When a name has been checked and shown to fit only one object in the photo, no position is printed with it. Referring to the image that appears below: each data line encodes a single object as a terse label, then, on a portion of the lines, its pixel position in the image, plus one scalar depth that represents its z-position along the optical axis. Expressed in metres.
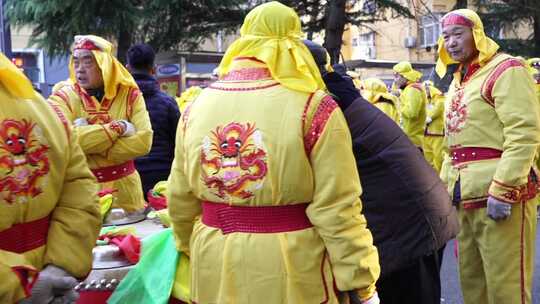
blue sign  14.18
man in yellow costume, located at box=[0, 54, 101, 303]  2.04
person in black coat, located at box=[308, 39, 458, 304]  2.98
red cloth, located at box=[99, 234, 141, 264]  2.94
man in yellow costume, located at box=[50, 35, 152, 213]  4.14
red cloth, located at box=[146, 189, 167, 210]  3.77
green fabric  2.78
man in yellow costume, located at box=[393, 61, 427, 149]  8.96
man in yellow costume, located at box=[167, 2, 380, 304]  2.32
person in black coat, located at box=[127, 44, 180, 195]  5.14
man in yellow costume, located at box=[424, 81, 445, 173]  9.24
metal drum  2.86
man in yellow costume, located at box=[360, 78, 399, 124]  8.52
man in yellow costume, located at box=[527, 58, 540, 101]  8.13
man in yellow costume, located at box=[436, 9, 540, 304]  3.71
